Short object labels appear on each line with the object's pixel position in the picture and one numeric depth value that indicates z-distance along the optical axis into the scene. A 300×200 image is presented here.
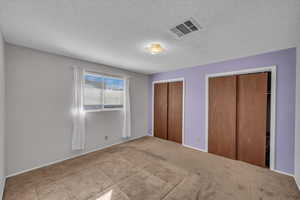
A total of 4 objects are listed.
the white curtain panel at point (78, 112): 2.69
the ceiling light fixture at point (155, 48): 2.00
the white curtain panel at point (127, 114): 3.67
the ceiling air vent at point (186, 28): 1.44
